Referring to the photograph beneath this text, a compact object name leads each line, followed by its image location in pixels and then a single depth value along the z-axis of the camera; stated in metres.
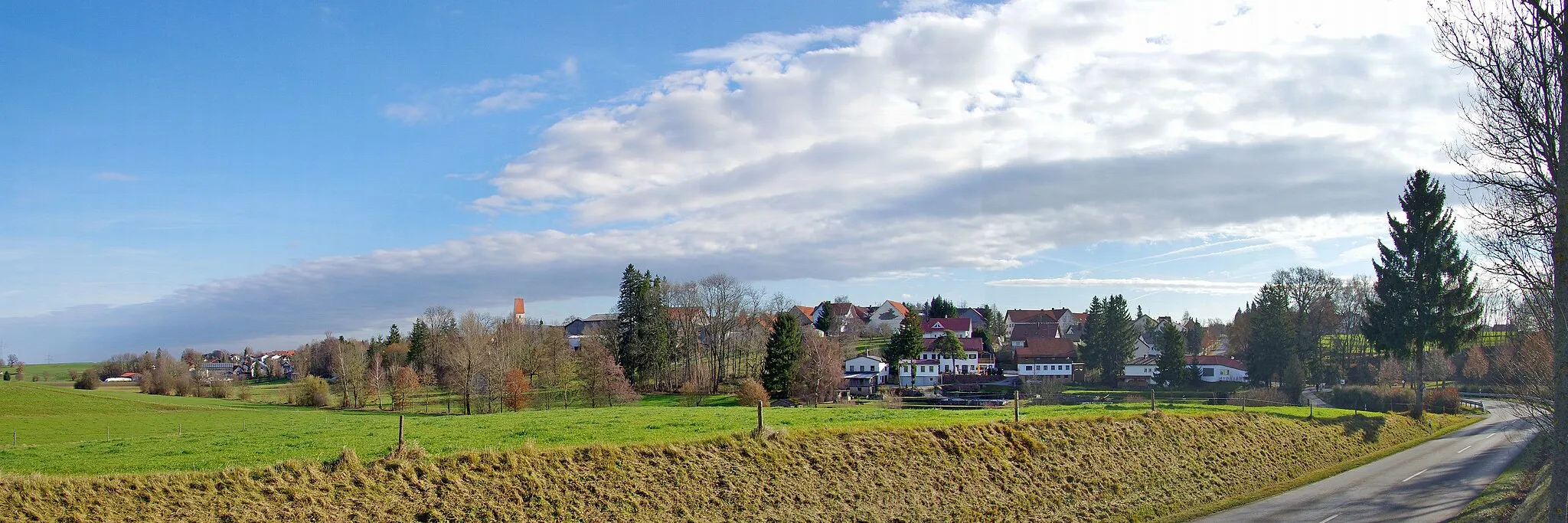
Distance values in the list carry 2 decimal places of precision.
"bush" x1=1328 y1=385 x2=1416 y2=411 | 53.22
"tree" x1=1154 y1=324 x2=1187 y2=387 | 81.06
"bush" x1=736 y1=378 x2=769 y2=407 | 52.04
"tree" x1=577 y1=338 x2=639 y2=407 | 58.81
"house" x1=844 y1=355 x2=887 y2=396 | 89.00
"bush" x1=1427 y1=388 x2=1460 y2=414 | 51.19
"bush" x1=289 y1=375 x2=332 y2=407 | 64.38
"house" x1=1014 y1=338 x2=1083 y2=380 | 99.19
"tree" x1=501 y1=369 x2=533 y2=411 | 56.44
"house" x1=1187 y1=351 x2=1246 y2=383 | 87.88
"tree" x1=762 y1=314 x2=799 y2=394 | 64.19
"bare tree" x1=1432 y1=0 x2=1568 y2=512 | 9.30
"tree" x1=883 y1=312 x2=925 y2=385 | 87.75
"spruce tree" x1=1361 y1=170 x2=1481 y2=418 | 44.50
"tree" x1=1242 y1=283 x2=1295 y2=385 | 74.50
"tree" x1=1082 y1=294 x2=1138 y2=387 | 88.94
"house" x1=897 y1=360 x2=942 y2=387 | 93.06
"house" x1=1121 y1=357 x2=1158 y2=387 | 90.75
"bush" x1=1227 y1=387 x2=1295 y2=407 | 51.44
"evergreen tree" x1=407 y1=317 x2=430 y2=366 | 87.25
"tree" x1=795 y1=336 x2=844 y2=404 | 61.91
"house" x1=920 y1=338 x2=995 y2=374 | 99.56
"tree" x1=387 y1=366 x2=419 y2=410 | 63.79
